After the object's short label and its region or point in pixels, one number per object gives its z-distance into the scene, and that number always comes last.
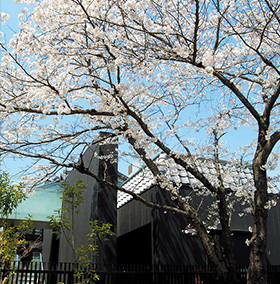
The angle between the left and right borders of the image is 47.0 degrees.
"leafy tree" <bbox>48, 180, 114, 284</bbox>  5.64
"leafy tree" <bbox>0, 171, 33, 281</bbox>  5.27
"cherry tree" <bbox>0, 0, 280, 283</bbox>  4.61
